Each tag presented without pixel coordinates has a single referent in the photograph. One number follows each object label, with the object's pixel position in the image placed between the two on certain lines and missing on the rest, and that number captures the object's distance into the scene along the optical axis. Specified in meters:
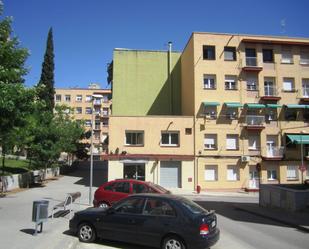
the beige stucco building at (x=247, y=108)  24.62
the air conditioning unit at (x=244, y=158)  24.40
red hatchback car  11.54
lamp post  14.26
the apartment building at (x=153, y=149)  23.96
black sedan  6.44
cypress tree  31.54
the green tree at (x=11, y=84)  10.68
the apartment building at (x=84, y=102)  63.83
